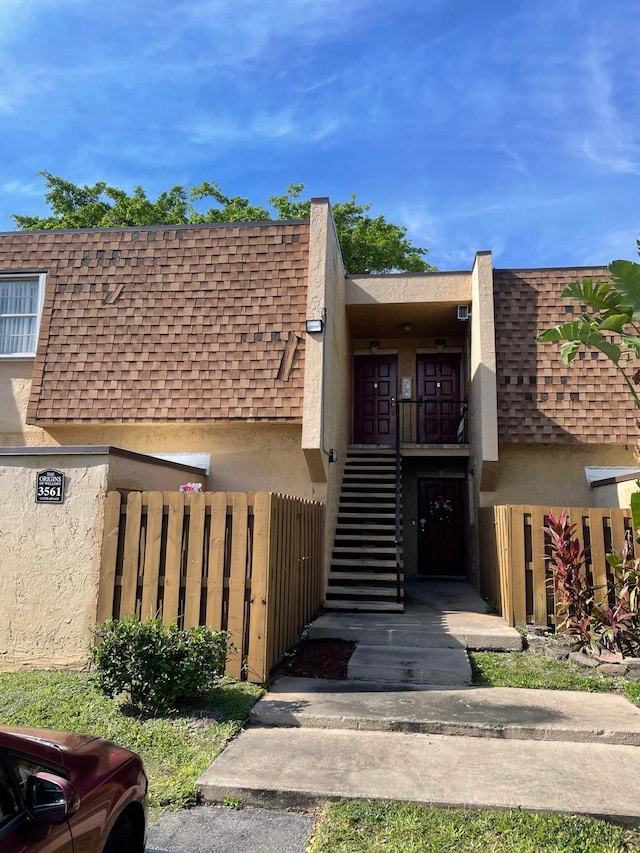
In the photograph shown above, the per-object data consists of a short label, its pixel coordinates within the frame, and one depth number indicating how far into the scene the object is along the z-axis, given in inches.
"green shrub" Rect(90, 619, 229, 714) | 192.4
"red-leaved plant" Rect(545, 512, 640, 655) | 262.1
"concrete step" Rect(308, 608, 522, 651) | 281.6
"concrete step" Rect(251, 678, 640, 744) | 187.6
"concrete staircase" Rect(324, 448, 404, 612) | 366.9
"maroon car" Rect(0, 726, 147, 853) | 79.0
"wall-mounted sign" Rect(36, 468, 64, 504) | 246.8
